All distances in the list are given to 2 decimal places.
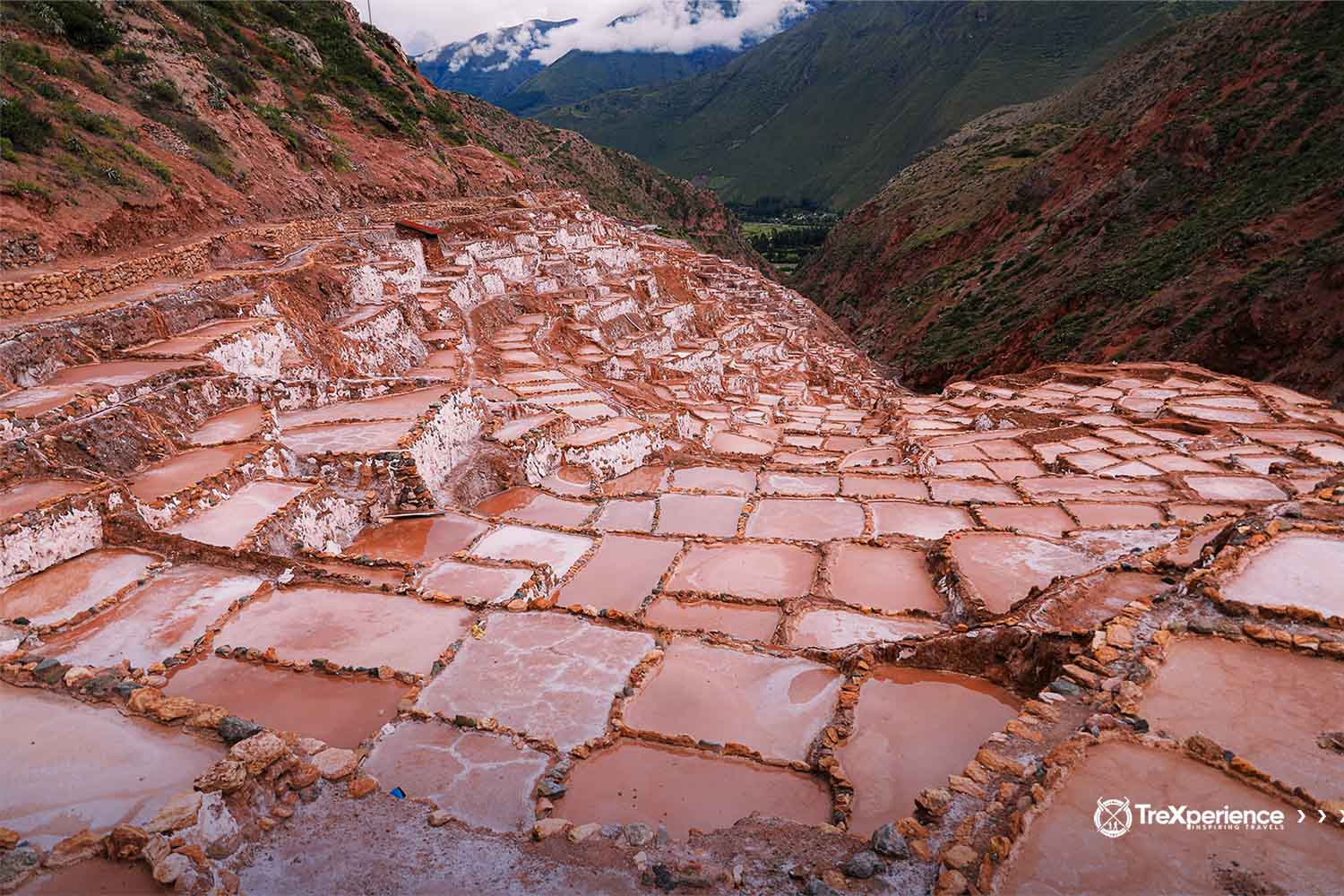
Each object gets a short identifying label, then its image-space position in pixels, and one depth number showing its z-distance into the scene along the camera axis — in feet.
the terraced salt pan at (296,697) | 17.78
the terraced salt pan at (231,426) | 32.26
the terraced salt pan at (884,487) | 39.26
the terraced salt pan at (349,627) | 20.49
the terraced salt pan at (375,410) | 37.27
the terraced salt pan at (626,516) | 34.24
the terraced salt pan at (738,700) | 17.84
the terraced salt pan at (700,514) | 34.49
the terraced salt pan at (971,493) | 38.75
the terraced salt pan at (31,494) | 23.29
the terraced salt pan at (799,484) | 40.22
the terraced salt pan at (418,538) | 28.94
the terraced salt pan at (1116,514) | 33.06
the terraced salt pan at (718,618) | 24.03
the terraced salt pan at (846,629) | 22.90
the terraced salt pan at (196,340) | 37.37
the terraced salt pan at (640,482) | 42.78
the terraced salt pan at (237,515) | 25.45
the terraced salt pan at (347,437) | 33.22
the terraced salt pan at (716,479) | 41.14
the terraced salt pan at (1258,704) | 13.53
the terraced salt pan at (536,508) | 34.96
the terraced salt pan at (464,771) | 15.20
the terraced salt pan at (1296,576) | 18.42
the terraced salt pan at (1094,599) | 19.77
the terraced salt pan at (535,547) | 28.58
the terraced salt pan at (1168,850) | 11.21
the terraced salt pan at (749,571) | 26.99
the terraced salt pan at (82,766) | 13.56
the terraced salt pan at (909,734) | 15.84
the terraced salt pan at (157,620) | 19.65
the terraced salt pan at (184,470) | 27.09
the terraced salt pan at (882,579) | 25.91
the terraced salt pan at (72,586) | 20.99
